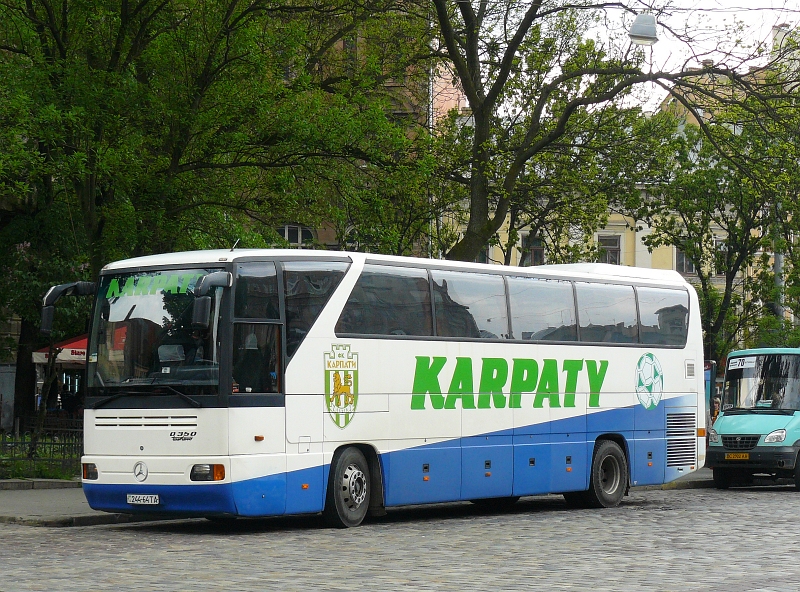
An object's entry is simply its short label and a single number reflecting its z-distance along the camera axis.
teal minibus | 24.95
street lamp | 22.16
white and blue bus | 15.00
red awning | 29.92
